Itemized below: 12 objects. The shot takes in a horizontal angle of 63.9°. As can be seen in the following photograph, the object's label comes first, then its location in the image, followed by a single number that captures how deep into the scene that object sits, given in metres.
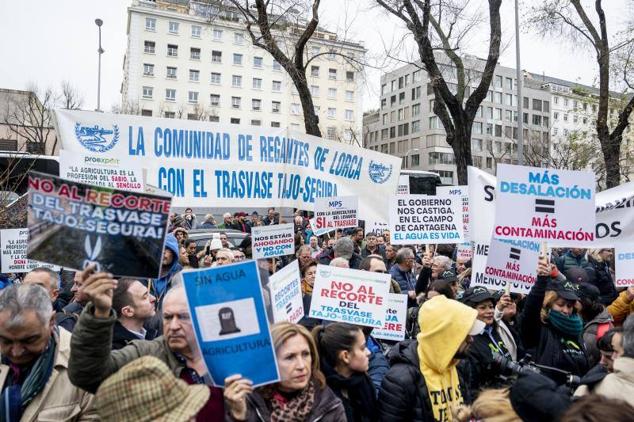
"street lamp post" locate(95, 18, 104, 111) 28.35
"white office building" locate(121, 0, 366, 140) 60.97
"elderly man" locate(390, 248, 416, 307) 7.04
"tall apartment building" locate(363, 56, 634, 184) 78.50
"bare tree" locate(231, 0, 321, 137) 13.44
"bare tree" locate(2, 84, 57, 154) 34.50
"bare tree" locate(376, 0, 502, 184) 13.58
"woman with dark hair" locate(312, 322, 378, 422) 3.10
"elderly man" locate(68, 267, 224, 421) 2.17
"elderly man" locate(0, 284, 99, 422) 2.41
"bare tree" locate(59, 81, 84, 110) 37.97
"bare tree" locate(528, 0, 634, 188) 15.87
